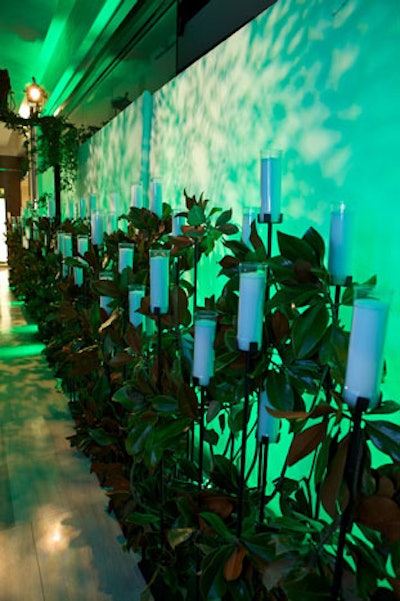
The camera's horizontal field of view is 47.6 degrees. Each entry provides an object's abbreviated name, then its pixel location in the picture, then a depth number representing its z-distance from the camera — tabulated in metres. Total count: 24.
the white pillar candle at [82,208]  2.75
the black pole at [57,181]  5.04
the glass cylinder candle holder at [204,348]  0.95
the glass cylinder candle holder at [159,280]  1.14
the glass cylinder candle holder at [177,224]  1.63
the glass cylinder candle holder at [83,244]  2.05
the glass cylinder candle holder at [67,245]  2.34
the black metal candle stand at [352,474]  0.61
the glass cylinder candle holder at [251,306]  0.80
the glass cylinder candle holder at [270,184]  1.11
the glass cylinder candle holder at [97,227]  1.97
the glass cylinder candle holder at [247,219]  1.31
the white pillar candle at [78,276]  2.13
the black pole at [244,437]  0.83
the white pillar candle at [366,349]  0.59
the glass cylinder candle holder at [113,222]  2.07
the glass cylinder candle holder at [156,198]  1.77
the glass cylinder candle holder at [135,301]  1.38
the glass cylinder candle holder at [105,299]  1.66
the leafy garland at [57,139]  5.36
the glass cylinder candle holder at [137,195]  1.93
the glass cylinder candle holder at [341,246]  0.85
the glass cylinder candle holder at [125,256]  1.54
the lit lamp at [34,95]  5.93
